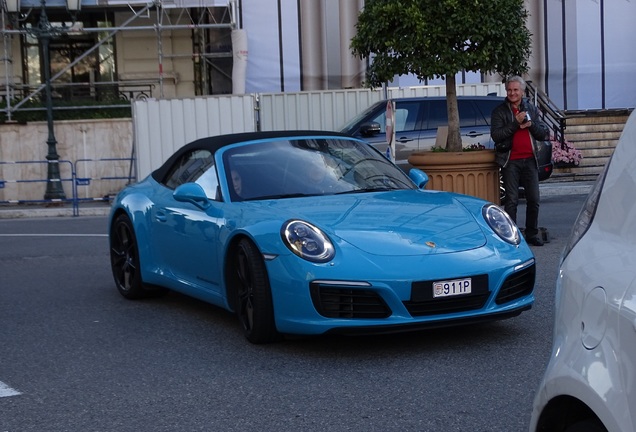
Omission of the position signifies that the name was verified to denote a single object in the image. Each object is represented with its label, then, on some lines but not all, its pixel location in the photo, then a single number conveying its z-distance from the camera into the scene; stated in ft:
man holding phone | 37.65
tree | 40.68
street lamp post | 70.90
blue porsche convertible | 21.47
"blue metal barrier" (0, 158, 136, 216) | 67.10
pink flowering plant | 73.36
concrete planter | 39.63
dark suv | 58.23
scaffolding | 78.79
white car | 9.13
